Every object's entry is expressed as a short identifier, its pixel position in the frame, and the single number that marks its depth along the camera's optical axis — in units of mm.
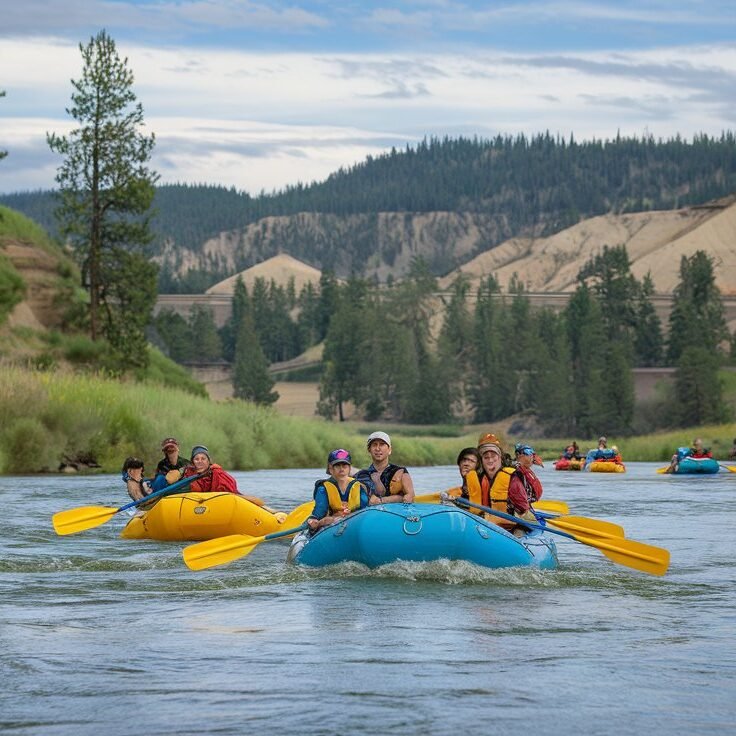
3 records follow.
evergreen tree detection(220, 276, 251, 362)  158375
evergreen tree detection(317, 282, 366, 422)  125688
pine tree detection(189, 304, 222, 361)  159875
